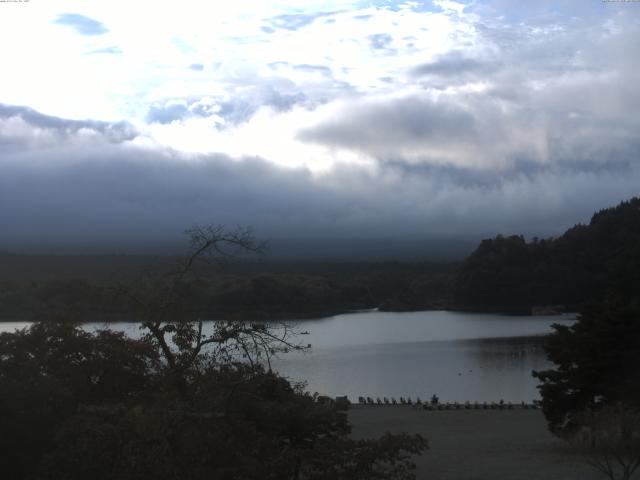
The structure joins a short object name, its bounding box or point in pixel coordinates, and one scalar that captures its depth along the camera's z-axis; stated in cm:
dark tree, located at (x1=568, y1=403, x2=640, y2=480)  1482
